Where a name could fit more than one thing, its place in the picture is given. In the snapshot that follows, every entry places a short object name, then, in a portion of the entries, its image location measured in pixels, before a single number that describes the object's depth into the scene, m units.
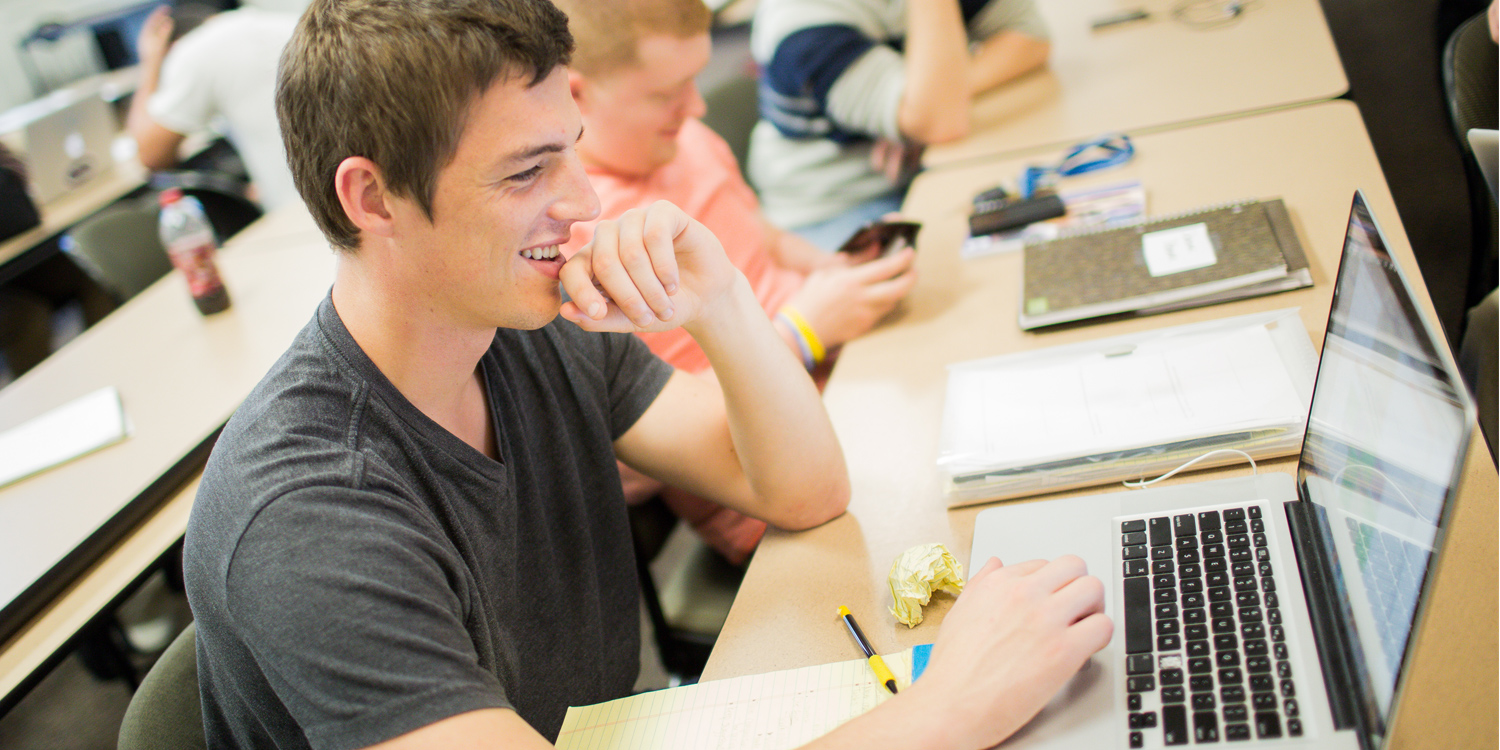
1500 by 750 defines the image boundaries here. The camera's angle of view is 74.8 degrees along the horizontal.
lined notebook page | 0.78
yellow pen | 0.79
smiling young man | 0.71
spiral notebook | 1.19
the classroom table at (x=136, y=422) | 1.29
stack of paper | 0.94
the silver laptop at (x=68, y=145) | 3.25
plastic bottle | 1.92
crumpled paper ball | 0.85
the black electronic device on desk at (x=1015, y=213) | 1.51
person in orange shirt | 1.41
